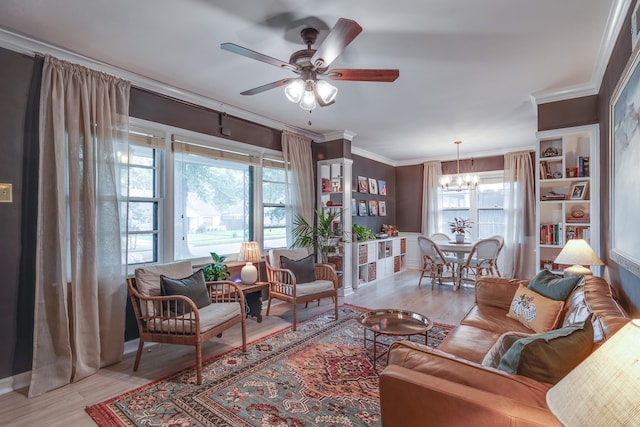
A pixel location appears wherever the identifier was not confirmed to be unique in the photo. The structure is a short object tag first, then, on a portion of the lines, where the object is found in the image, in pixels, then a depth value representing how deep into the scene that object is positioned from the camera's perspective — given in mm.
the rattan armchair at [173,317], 2436
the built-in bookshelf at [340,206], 4941
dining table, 5230
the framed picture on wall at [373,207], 6538
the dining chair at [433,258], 5344
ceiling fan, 1964
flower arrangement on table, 5677
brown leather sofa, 1010
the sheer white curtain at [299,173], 4597
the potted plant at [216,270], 3348
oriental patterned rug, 1941
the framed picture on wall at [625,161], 1658
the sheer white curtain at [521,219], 5828
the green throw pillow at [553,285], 2260
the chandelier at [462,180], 5695
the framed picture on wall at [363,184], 6199
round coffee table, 2475
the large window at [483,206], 6359
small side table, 3680
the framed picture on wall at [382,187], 6899
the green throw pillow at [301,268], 3812
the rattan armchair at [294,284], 3502
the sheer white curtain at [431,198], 6953
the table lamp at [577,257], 2521
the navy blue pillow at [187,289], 2643
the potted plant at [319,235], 4582
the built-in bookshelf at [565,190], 3100
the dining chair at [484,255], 5027
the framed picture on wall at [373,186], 6547
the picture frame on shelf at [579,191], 3230
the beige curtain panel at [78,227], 2381
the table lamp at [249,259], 3500
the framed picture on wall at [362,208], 6196
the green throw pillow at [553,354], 1144
